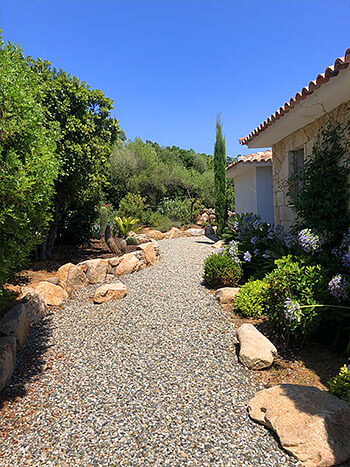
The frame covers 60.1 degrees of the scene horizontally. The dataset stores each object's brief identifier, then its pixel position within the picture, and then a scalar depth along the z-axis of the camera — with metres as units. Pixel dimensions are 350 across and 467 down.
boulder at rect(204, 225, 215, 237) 16.81
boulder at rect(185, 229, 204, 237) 17.06
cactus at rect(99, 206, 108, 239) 11.23
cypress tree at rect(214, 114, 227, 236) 14.59
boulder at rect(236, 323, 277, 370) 3.88
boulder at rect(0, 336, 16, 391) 3.54
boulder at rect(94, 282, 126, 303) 6.44
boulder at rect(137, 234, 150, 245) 11.40
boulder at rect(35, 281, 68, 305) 6.32
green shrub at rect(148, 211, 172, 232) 16.94
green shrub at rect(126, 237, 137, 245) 10.57
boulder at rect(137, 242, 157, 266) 9.41
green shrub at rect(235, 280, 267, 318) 5.39
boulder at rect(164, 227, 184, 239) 15.97
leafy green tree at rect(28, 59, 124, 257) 7.68
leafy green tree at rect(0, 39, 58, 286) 3.15
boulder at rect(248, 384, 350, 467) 2.48
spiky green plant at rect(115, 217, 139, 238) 12.28
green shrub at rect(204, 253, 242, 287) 6.77
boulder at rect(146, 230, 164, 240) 15.36
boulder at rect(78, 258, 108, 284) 7.66
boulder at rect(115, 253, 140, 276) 8.42
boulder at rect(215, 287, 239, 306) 5.97
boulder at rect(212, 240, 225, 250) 11.85
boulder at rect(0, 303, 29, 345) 4.39
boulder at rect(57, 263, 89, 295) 7.04
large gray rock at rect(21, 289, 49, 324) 5.39
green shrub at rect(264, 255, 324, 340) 3.87
